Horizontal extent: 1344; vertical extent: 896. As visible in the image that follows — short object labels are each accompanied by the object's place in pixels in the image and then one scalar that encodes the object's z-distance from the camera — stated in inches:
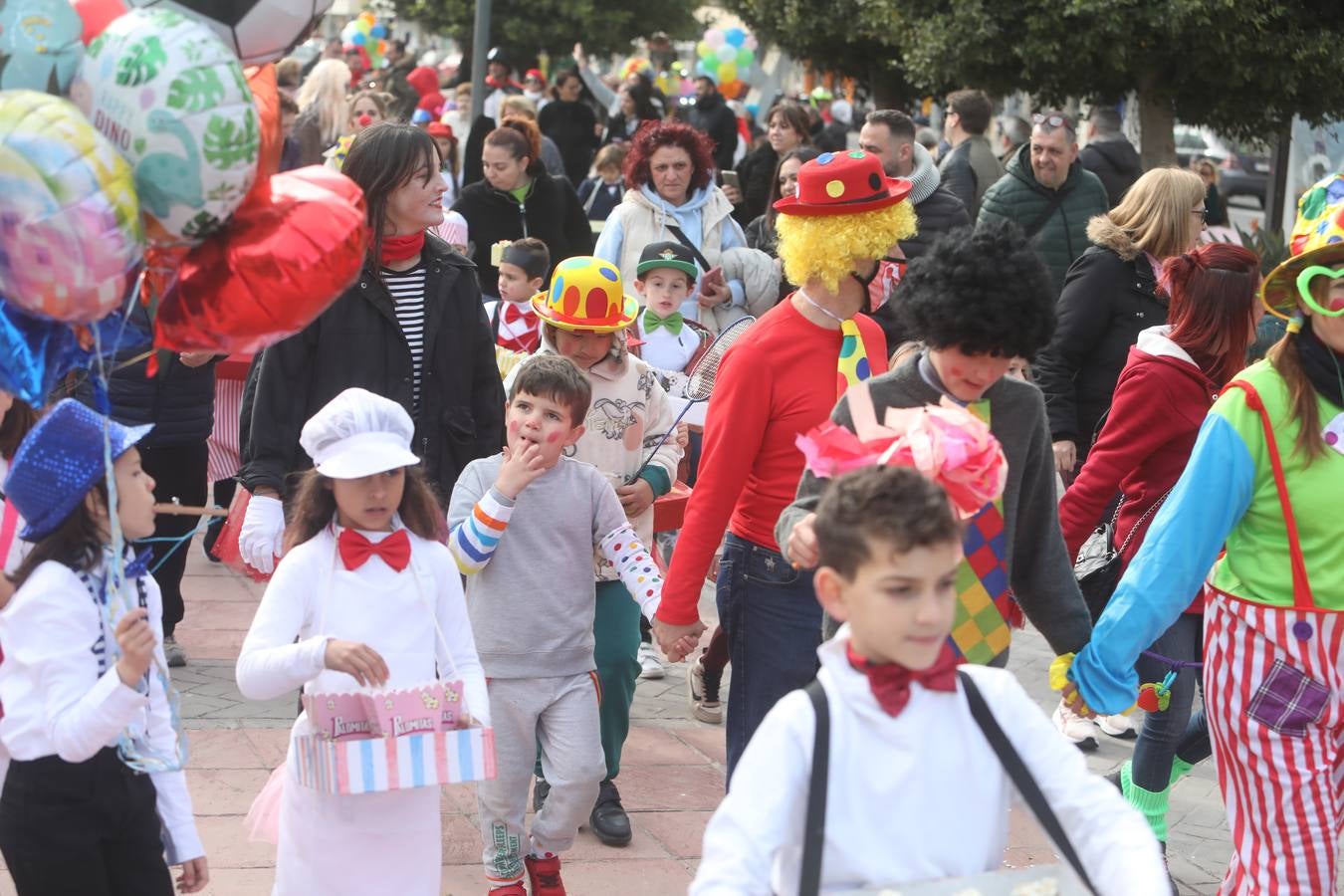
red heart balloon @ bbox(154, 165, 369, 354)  124.9
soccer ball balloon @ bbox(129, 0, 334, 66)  129.6
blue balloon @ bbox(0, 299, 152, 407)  122.3
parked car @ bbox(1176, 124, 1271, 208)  1165.1
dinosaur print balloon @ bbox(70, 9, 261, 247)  116.1
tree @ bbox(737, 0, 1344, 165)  450.6
